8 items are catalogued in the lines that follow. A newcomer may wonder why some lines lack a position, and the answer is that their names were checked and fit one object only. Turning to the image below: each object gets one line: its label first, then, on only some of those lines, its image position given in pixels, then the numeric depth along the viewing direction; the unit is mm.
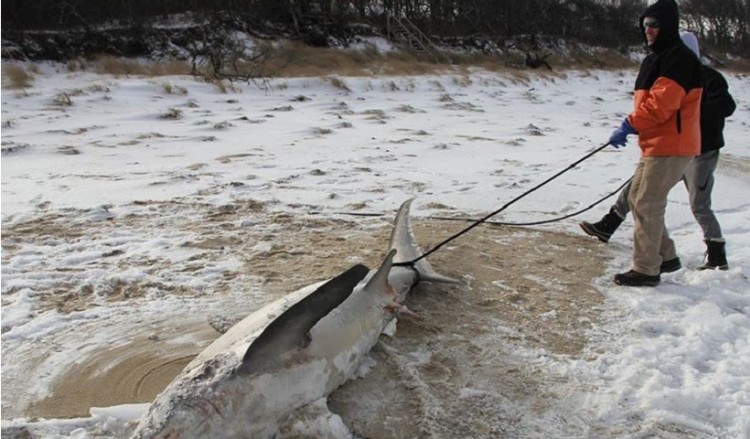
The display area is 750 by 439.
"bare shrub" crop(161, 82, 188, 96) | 13305
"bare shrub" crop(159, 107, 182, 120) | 10875
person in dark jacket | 4441
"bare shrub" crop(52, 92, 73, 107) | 11617
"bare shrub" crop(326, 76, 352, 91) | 15516
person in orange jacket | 3818
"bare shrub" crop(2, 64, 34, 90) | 13244
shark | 2318
